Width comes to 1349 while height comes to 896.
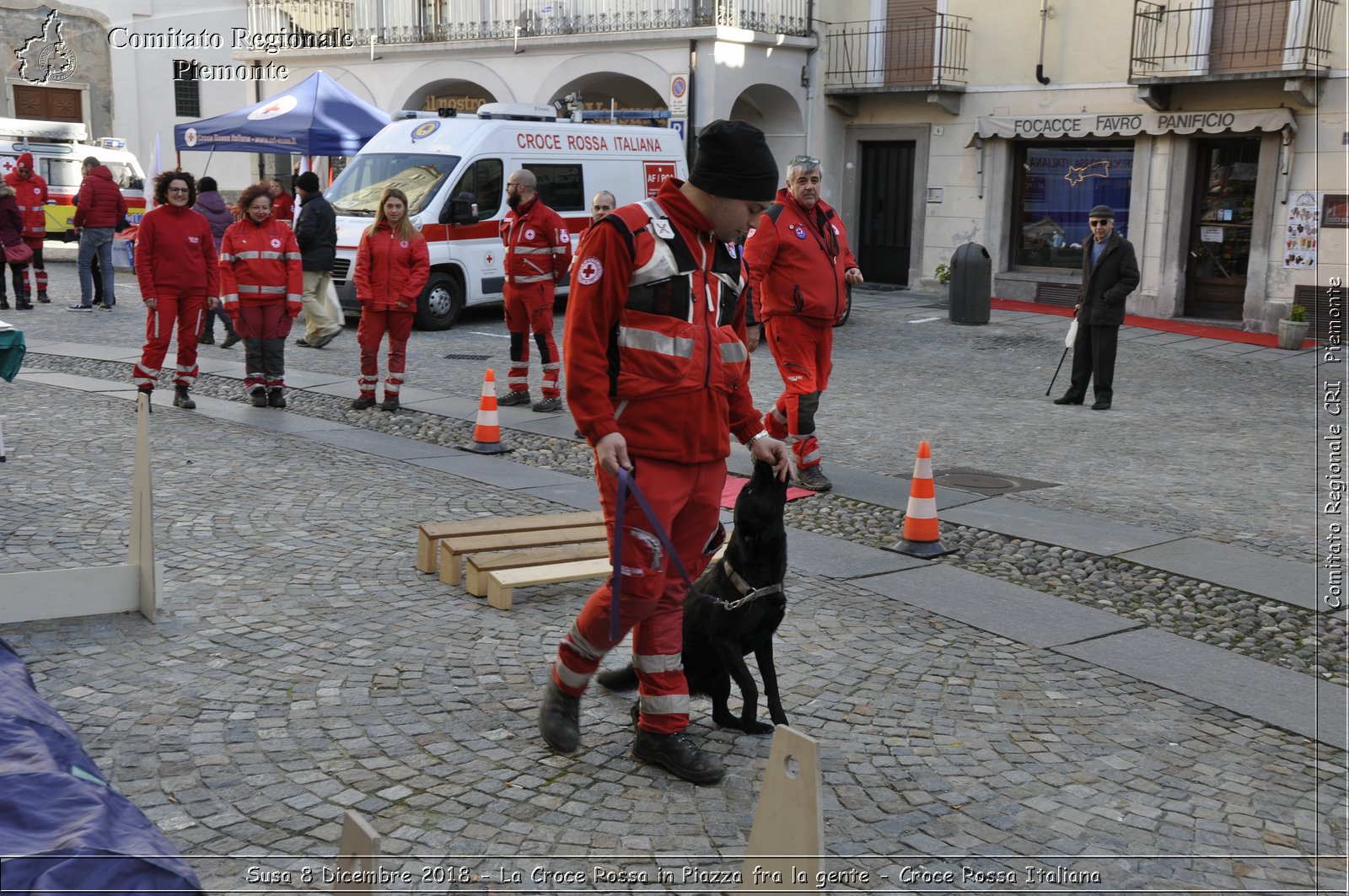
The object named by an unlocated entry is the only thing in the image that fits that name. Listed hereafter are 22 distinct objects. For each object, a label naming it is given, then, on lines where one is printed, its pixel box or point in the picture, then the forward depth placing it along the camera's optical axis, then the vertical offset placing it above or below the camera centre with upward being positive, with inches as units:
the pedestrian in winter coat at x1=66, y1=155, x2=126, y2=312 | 674.8 +0.2
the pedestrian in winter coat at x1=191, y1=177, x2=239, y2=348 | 570.9 +0.7
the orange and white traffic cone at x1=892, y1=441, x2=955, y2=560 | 266.2 -60.2
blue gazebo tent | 756.6 +57.8
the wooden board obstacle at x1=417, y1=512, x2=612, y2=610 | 226.4 -60.5
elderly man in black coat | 446.9 -20.8
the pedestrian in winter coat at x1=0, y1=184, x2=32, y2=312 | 667.4 -3.0
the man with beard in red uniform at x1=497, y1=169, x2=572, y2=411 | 427.2 -15.6
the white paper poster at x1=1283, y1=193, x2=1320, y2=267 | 713.0 +6.6
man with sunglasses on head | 313.0 -15.4
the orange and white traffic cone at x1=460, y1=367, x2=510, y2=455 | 362.3 -57.3
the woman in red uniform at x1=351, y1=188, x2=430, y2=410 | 419.2 -20.1
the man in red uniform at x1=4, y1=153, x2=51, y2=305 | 725.9 +6.3
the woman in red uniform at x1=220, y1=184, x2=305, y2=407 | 405.7 -20.5
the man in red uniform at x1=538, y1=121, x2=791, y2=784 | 151.4 -18.6
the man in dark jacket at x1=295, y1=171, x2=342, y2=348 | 564.4 -16.5
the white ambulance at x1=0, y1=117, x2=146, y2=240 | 1047.6 +50.5
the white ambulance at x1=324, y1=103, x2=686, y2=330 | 643.5 +23.7
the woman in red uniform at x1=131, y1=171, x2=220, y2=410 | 402.3 -15.8
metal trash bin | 721.6 -28.9
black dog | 164.9 -47.2
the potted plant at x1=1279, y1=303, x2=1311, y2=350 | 647.8 -44.3
